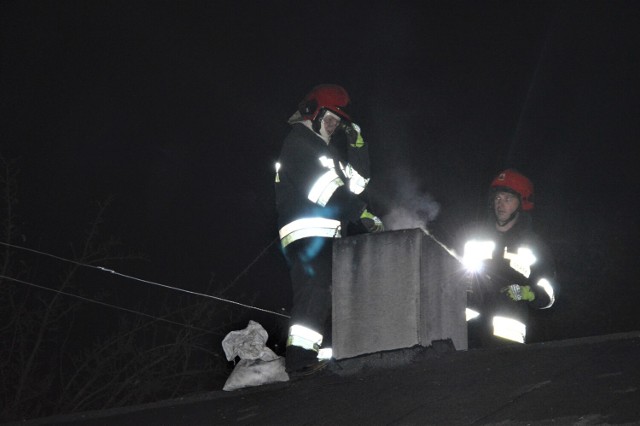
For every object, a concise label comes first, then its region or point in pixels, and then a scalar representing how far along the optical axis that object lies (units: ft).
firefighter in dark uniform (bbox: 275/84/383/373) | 42.06
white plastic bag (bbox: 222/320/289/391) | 41.45
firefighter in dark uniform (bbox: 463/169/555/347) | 48.01
